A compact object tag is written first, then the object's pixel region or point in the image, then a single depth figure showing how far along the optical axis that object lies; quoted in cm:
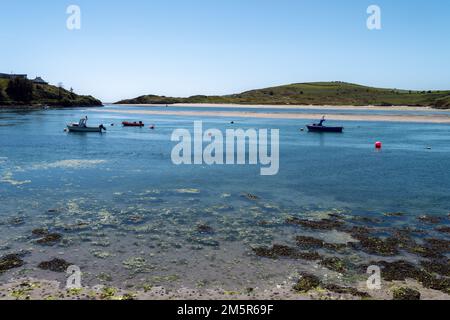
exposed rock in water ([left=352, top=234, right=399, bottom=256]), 1903
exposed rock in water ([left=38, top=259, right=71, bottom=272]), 1663
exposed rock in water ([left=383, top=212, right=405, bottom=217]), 2532
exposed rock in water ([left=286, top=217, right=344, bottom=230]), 2269
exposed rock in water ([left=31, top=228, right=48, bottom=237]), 2074
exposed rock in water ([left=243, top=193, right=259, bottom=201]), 2936
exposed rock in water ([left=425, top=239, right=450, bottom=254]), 1939
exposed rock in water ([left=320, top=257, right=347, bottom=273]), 1698
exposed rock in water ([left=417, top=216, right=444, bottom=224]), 2409
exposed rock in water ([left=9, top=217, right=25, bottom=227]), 2230
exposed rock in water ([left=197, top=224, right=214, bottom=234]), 2175
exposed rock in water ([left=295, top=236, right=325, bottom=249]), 1964
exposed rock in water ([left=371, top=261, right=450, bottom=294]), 1555
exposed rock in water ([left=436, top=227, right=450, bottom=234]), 2220
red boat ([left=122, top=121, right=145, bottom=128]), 10321
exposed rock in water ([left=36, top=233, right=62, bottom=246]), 1964
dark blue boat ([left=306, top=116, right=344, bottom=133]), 8981
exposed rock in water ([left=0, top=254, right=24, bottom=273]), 1666
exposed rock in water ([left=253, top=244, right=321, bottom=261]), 1823
